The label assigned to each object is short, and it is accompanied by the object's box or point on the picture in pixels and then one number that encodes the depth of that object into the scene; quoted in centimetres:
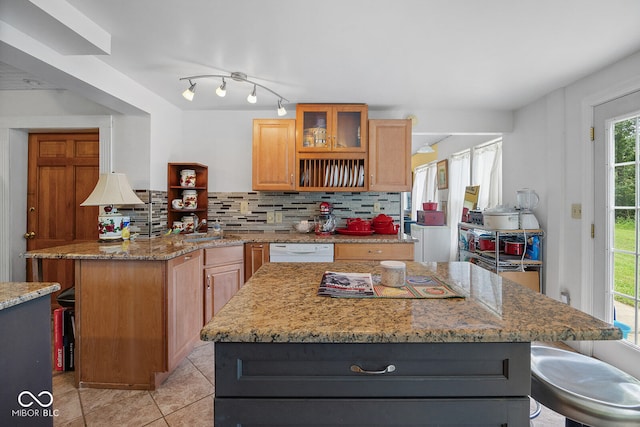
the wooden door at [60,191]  308
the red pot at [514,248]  299
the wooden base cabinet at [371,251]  281
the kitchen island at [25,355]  112
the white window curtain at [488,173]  385
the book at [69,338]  203
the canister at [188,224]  318
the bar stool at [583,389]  79
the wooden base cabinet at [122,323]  192
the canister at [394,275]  115
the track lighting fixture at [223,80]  233
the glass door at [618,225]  212
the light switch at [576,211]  255
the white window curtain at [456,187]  470
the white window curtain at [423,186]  615
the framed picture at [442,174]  535
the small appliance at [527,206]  296
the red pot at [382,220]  321
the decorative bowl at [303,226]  326
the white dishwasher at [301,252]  281
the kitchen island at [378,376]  79
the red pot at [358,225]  315
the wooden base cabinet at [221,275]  257
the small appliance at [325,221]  321
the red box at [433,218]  470
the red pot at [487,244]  307
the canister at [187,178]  320
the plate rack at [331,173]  317
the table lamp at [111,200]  228
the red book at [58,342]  202
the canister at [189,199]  321
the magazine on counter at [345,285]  107
